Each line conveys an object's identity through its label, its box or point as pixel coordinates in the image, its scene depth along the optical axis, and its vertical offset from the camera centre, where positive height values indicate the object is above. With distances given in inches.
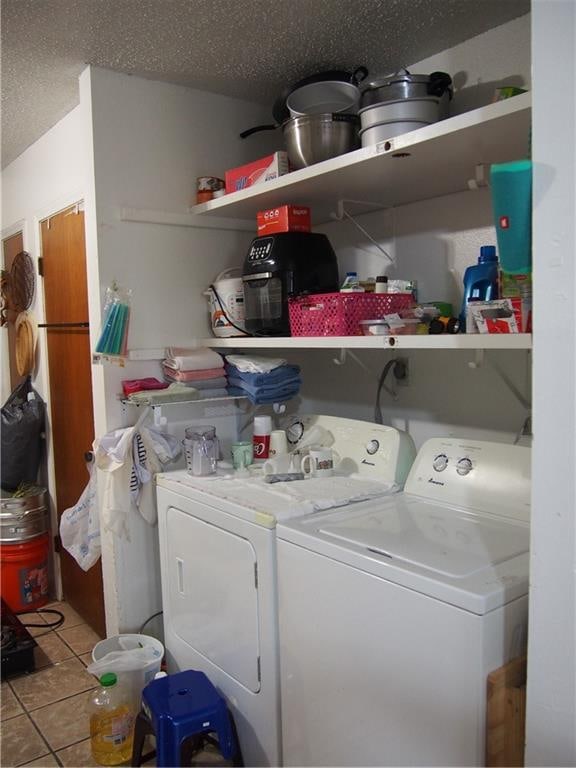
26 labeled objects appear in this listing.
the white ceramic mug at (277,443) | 86.5 -16.1
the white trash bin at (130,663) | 78.9 -44.2
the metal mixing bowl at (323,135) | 75.4 +25.1
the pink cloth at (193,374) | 89.7 -6.0
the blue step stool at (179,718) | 65.0 -42.6
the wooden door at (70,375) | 105.5 -7.1
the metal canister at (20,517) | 118.4 -35.8
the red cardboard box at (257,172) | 81.0 +22.9
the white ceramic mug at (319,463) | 79.6 -17.6
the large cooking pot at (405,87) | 66.4 +27.5
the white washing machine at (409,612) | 45.9 -23.9
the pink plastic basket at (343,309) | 73.4 +2.8
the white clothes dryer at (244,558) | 65.1 -27.1
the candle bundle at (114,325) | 85.7 +1.7
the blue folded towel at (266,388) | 90.4 -8.1
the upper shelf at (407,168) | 57.4 +19.3
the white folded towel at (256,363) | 89.9 -4.5
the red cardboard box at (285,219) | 83.4 +16.1
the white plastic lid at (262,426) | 89.2 -13.8
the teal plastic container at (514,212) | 38.5 +7.7
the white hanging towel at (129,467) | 85.0 -18.9
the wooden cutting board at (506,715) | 44.3 -29.3
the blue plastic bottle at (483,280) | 67.4 +5.6
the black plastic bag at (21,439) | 121.2 -20.5
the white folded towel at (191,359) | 89.7 -3.7
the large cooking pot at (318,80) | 81.7 +34.8
